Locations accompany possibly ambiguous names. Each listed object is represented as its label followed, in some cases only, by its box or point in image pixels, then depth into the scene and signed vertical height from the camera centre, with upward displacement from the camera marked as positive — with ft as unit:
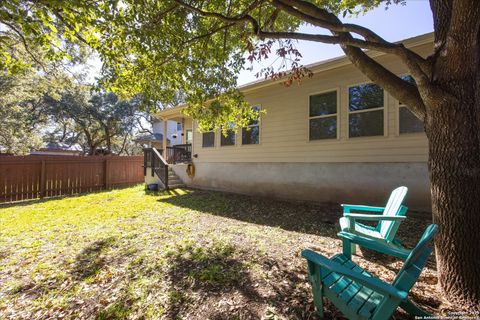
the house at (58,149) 86.83 +3.60
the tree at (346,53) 6.75 +4.74
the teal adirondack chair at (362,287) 5.07 -3.38
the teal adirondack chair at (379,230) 8.50 -2.97
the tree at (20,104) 39.96 +10.41
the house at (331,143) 18.84 +1.64
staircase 34.88 -3.39
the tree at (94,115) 62.80 +12.38
